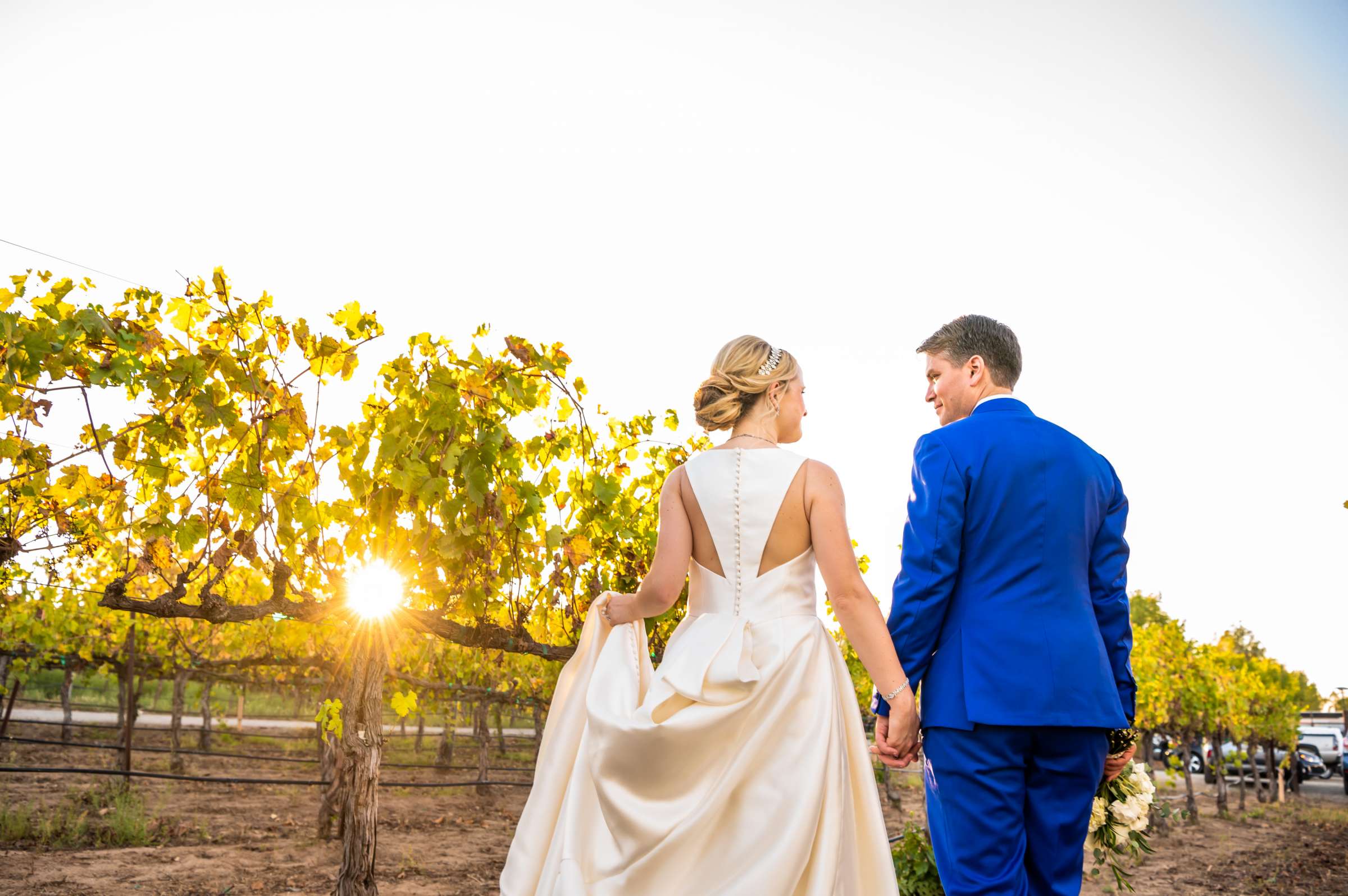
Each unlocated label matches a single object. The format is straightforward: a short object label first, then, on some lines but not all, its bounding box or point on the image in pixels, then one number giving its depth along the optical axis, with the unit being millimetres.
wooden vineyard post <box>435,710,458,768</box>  13875
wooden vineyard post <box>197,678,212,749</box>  14391
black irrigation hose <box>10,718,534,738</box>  15419
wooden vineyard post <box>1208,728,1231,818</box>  13484
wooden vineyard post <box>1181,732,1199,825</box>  12102
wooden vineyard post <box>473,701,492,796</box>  11531
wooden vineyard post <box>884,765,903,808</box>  11984
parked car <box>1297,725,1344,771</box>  27406
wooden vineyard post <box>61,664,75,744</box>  14031
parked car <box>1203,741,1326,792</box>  22006
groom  2041
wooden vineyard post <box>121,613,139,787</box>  8758
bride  2203
